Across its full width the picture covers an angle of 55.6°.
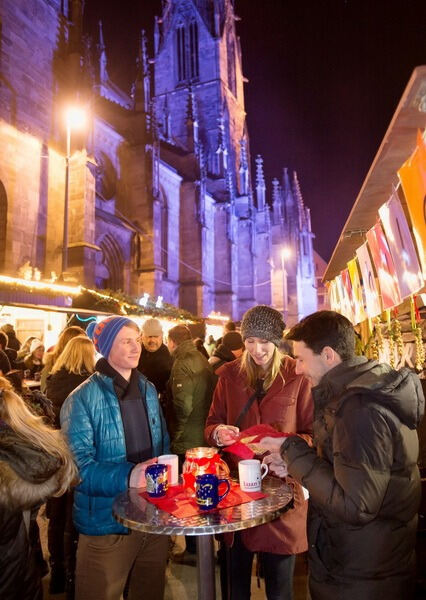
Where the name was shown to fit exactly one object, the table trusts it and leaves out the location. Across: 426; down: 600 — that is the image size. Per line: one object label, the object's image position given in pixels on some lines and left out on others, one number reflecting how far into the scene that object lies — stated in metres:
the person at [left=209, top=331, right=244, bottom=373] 5.69
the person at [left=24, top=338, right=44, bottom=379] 8.59
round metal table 1.84
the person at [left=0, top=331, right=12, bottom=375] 4.88
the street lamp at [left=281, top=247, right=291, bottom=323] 39.41
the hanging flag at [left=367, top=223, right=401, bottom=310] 4.12
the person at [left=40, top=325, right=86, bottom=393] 4.84
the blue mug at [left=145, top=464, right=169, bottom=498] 2.16
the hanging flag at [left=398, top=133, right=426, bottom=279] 2.91
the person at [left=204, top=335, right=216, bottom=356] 12.27
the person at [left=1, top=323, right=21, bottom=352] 7.61
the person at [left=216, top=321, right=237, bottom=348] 8.02
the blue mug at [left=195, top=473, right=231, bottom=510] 2.01
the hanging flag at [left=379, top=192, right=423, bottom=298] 3.51
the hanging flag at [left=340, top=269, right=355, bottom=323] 6.48
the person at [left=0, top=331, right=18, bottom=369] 5.80
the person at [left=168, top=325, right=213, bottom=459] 4.52
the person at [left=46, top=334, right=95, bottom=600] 3.92
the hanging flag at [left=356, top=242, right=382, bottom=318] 5.02
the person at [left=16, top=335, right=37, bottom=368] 8.68
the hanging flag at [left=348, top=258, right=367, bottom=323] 5.81
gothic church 14.01
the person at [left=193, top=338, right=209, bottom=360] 7.14
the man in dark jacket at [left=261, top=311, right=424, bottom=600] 1.65
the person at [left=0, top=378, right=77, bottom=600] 1.87
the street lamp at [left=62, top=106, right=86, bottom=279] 11.50
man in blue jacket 2.40
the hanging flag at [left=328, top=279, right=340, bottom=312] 8.11
